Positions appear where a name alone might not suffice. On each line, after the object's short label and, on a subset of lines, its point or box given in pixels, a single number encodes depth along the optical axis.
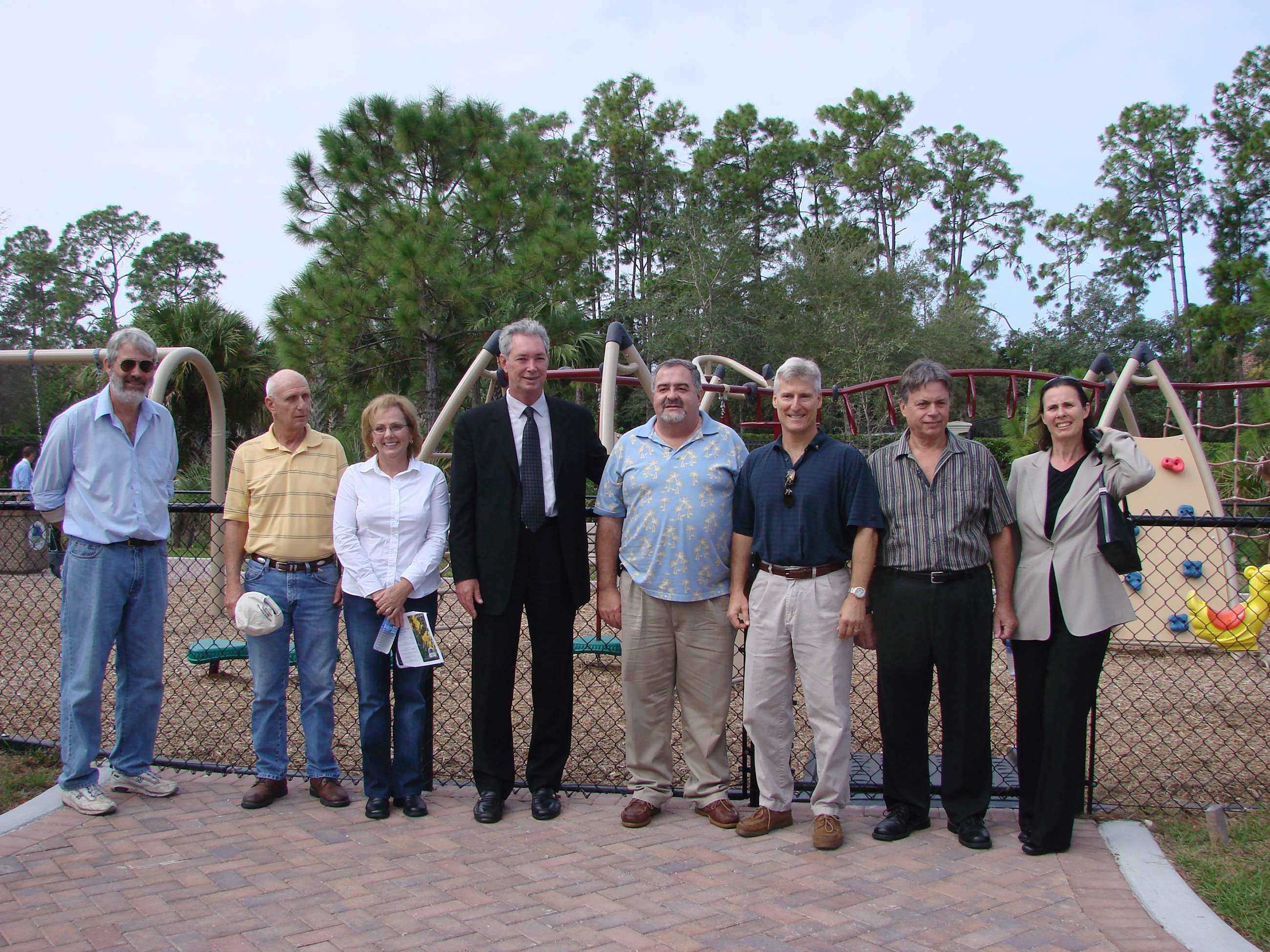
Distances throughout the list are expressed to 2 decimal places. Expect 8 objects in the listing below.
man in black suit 3.64
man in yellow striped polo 3.76
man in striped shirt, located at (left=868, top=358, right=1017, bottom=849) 3.32
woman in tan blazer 3.25
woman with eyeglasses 3.65
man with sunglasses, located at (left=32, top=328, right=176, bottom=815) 3.70
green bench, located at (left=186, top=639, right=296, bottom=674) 5.52
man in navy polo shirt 3.38
